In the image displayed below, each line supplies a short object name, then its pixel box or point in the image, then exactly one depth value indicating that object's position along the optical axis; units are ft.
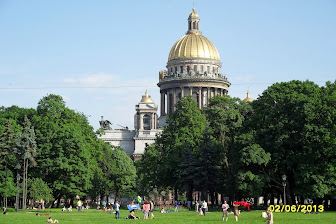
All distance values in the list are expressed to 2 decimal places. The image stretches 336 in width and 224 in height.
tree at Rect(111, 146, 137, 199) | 394.11
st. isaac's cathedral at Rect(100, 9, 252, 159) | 554.87
